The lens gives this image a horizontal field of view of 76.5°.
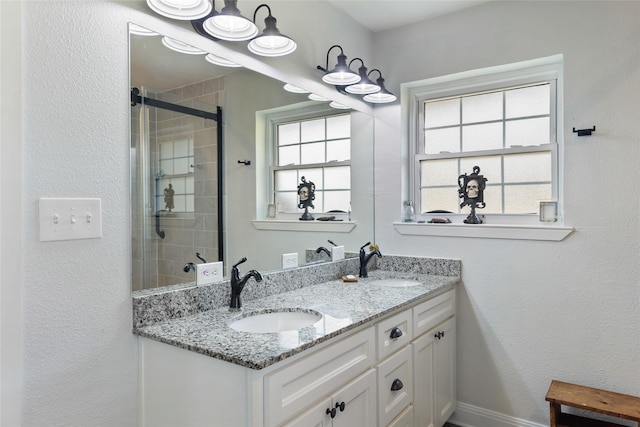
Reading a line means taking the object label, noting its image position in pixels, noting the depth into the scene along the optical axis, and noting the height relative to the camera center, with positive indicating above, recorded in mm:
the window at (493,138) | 2297 +418
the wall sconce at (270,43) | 1675 +713
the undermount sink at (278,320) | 1564 -448
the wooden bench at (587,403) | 1805 -906
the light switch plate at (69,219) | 1153 -32
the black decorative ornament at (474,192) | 2410 +89
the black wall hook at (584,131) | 2012 +376
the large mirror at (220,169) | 1434 +176
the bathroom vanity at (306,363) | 1150 -519
